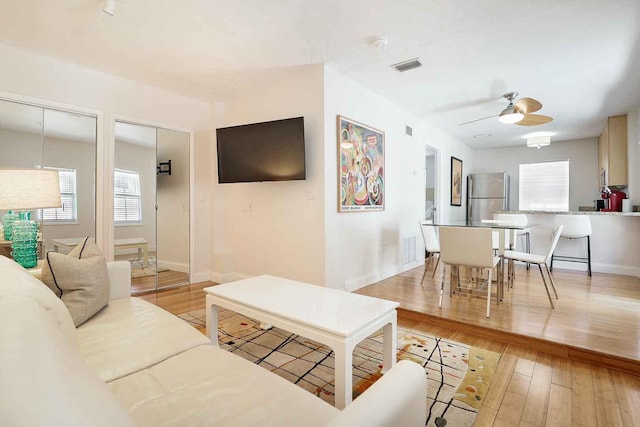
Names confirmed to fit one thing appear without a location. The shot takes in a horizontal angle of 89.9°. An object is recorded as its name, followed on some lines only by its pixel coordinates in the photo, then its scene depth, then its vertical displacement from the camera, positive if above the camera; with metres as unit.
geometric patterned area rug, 1.72 -1.00
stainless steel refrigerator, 7.05 +0.40
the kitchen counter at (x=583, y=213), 4.26 -0.02
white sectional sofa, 0.47 -0.58
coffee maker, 4.65 +0.19
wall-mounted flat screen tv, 3.37 +0.68
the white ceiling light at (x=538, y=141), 5.98 +1.34
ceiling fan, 3.51 +1.15
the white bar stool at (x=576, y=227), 4.41 -0.21
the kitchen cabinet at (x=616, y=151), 4.87 +0.94
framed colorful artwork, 3.52 +0.54
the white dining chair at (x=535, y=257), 3.05 -0.45
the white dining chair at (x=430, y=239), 3.99 -0.35
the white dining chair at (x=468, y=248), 2.88 -0.34
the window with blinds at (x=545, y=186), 7.02 +0.58
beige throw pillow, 1.62 -0.37
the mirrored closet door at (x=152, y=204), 3.67 +0.10
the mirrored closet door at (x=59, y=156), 2.91 +0.54
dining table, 3.16 -0.38
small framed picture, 6.49 +0.64
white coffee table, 1.45 -0.54
